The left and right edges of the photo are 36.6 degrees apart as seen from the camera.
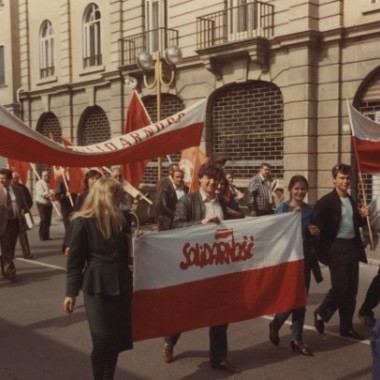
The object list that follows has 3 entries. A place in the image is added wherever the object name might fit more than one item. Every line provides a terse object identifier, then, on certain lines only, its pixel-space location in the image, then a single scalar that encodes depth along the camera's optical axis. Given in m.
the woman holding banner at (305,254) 5.07
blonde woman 3.83
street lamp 12.27
